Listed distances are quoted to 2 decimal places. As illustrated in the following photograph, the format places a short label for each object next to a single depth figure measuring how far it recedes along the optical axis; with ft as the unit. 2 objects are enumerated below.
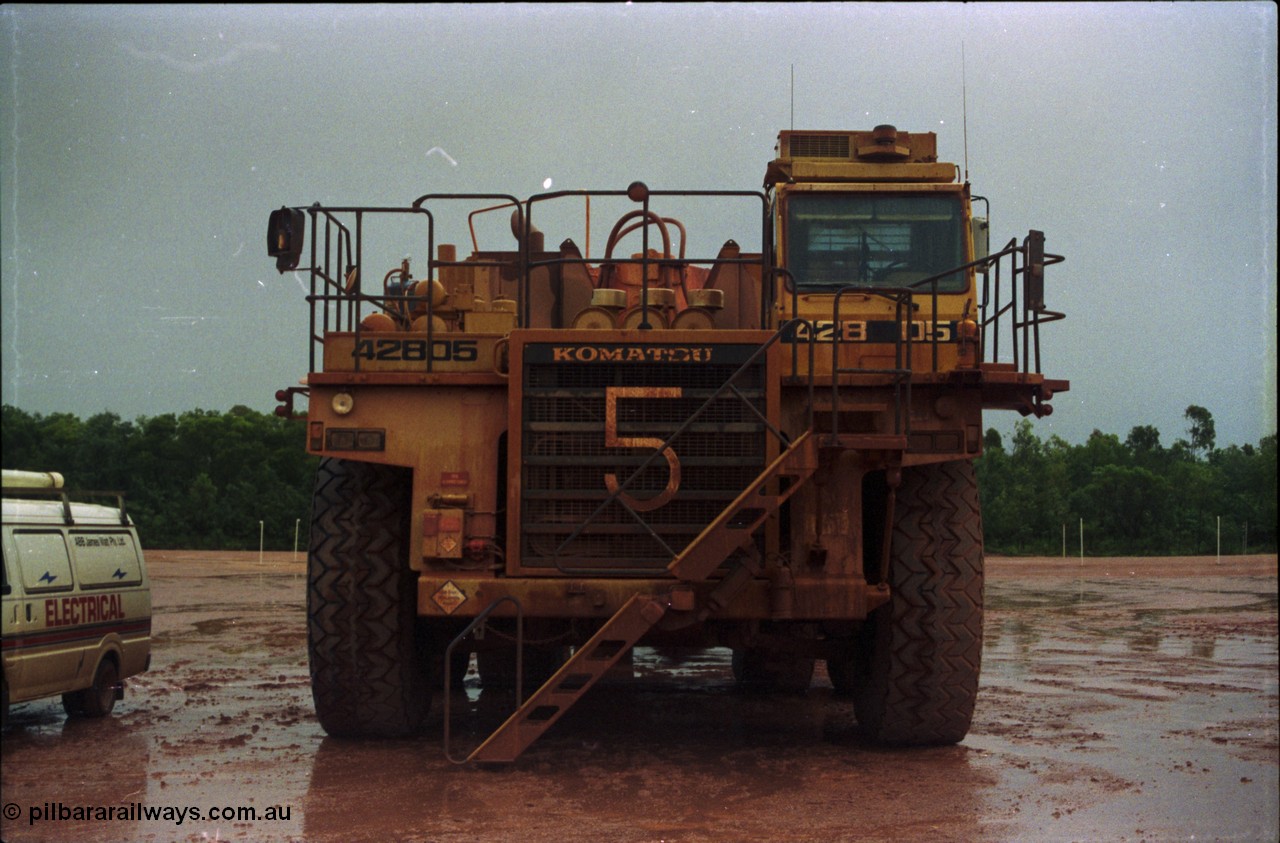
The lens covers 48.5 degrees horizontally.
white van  33.71
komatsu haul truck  28.78
